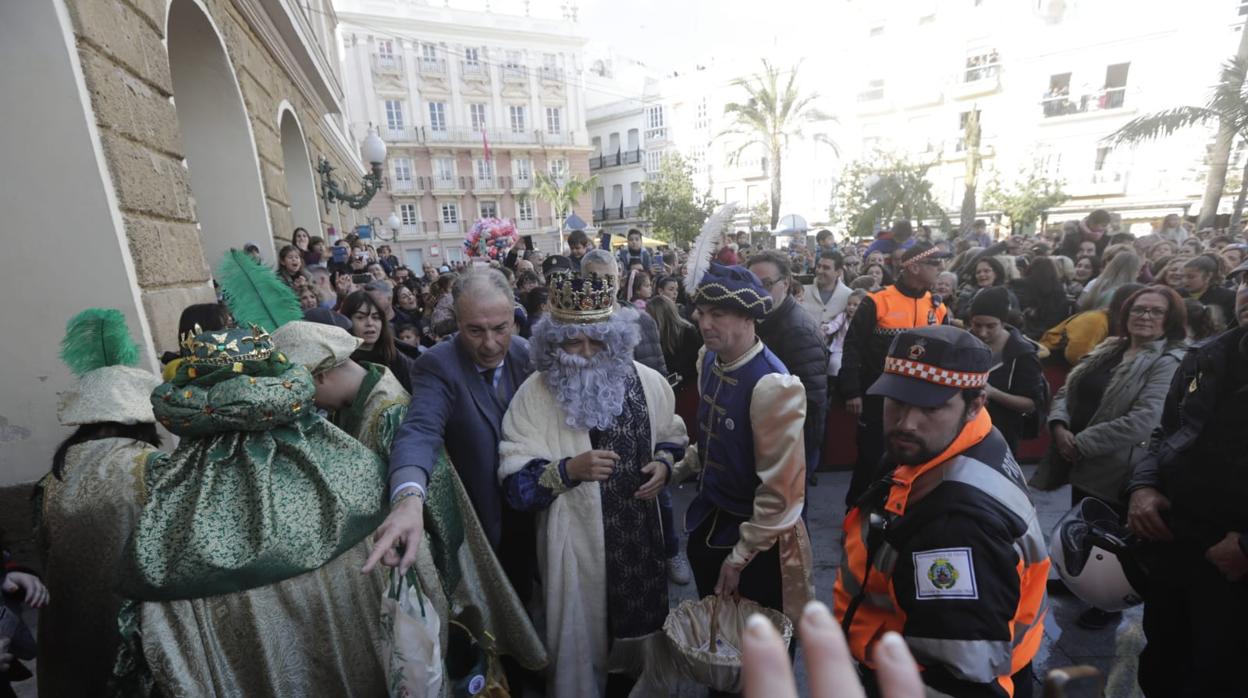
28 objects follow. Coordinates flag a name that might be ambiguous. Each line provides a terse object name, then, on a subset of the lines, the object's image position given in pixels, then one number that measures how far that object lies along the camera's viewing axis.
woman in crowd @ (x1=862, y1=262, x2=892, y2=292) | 6.66
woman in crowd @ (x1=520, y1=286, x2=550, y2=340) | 4.79
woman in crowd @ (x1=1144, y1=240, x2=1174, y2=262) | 6.85
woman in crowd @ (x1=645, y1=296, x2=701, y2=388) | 5.32
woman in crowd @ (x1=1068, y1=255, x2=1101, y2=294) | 7.05
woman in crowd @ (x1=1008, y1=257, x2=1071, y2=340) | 5.48
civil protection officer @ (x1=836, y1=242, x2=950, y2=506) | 3.86
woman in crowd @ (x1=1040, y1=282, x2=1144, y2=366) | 4.29
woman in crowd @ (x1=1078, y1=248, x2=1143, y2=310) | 4.68
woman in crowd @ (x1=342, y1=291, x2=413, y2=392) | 3.46
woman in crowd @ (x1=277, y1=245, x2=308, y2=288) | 5.59
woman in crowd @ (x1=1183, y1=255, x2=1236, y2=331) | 4.43
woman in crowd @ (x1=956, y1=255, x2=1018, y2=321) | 5.75
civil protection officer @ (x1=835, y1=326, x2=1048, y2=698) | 1.37
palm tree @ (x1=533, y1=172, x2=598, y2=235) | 37.94
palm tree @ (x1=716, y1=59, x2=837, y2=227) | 23.88
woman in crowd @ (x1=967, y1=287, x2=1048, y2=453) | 3.37
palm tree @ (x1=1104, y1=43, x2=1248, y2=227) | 11.55
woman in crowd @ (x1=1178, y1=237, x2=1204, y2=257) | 6.68
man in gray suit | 2.24
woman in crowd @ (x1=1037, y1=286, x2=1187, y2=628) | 2.88
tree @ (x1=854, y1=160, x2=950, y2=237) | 21.27
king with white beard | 2.25
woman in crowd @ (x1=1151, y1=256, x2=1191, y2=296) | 4.71
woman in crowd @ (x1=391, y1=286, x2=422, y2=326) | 6.08
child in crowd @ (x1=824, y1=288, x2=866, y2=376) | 5.73
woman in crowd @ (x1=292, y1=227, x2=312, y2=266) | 7.27
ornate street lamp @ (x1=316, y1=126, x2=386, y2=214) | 8.89
